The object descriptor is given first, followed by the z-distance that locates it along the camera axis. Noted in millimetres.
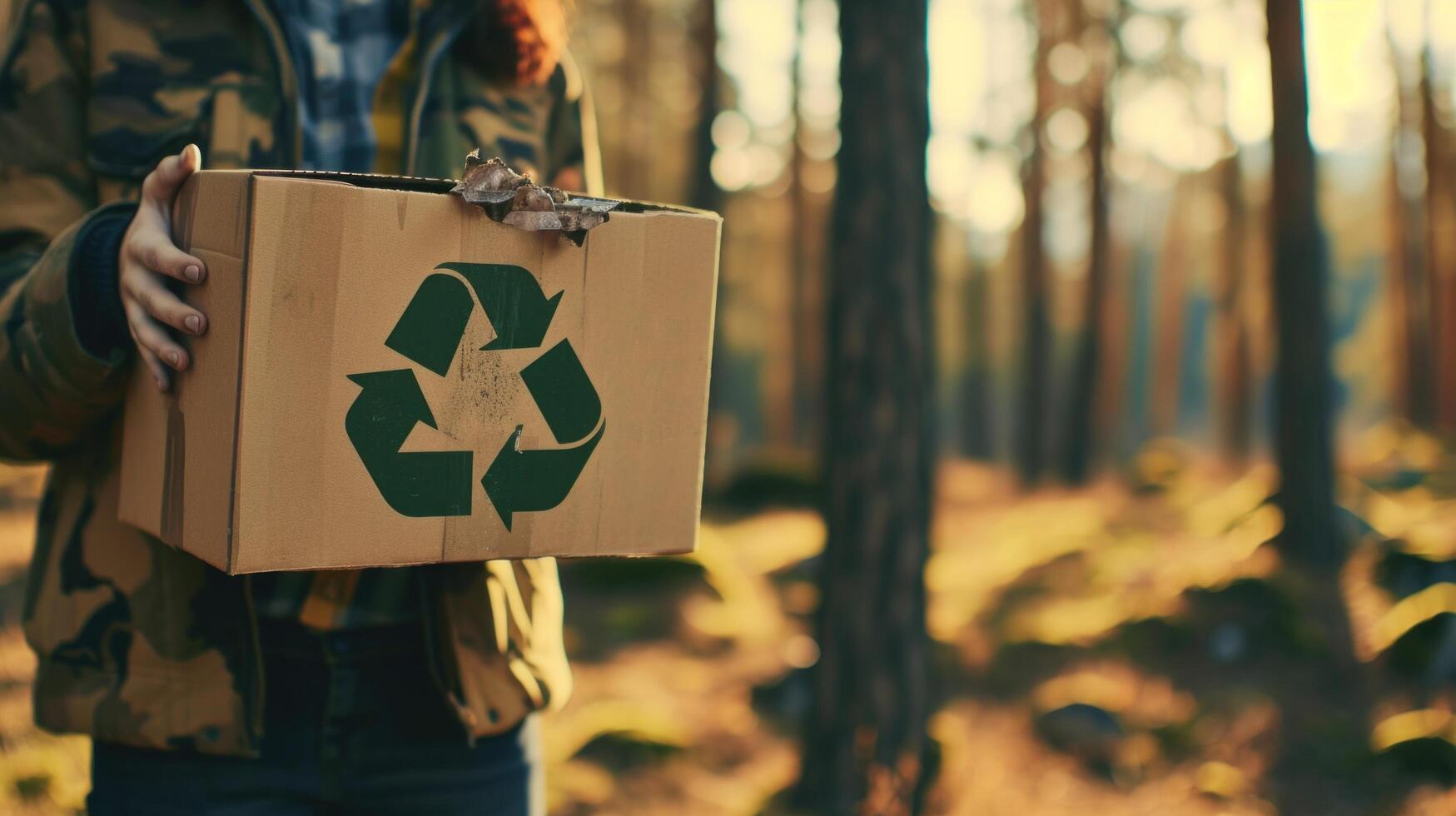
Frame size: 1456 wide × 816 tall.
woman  1364
